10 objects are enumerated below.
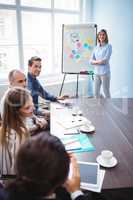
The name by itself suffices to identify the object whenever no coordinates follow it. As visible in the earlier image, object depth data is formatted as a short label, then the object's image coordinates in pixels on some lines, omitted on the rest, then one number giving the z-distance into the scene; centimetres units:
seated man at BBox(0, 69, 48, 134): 234
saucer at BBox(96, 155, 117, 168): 131
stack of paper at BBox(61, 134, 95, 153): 151
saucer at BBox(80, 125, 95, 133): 176
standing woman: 368
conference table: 120
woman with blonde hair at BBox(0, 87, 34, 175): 134
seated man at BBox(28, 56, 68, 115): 274
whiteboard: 414
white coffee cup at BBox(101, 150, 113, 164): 134
